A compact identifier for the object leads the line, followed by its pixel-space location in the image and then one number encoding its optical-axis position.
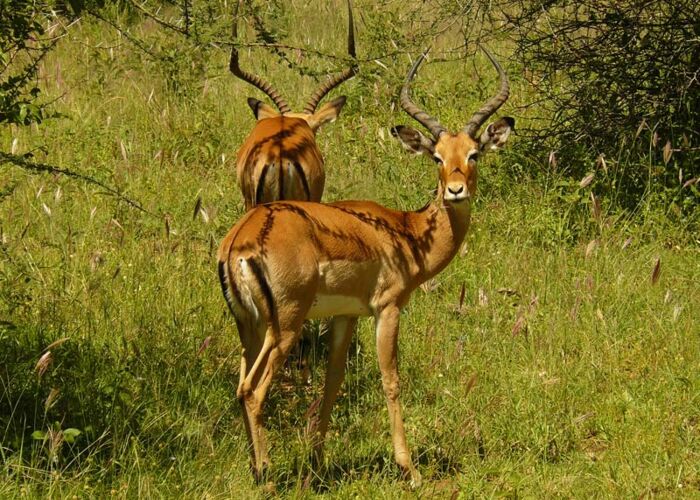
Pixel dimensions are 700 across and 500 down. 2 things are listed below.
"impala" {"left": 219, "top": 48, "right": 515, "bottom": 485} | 9.27
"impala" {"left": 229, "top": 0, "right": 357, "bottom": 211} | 12.75
